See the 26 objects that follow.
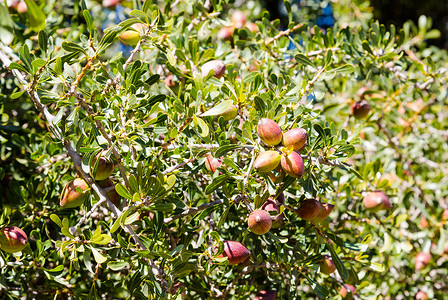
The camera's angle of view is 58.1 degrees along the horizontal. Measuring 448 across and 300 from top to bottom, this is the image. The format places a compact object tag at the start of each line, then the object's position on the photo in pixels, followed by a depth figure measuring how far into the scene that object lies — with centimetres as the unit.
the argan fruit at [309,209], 92
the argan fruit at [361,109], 147
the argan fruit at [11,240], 92
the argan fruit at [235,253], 92
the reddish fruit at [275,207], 92
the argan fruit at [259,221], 84
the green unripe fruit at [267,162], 80
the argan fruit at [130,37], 108
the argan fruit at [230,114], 97
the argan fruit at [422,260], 147
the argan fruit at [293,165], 81
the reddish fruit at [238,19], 190
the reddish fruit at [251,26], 171
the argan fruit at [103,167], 88
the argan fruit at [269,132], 83
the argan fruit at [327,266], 106
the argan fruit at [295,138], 83
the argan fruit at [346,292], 116
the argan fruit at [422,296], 148
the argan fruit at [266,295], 108
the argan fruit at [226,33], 159
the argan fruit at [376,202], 123
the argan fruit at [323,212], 98
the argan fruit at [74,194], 91
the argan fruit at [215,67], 110
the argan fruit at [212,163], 97
